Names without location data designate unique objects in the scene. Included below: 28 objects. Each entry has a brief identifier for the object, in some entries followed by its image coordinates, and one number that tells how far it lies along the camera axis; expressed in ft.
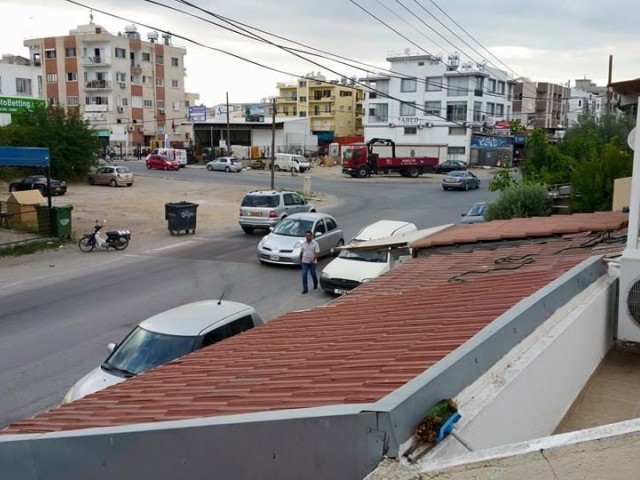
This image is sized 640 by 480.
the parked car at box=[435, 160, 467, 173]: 201.05
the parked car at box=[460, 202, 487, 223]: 79.56
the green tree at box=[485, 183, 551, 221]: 56.75
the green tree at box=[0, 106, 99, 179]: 145.00
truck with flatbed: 186.50
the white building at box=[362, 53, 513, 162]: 245.65
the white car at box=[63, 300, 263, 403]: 27.58
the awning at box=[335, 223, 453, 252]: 31.71
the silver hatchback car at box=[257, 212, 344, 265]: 62.21
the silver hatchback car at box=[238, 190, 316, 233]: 81.66
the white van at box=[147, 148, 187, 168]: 203.57
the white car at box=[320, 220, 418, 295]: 49.67
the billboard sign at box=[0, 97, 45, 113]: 153.79
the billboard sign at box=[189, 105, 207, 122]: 269.23
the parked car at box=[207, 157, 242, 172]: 200.23
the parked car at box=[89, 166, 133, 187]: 147.84
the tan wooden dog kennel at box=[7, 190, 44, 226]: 75.25
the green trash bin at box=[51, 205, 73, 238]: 74.59
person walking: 52.75
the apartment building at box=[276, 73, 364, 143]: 328.49
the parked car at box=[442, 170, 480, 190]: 152.05
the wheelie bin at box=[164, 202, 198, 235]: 82.99
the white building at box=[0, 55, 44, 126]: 154.92
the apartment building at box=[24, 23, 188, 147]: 269.44
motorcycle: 70.95
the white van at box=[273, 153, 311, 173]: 201.36
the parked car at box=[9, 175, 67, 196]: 122.52
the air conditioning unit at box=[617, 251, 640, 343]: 14.61
